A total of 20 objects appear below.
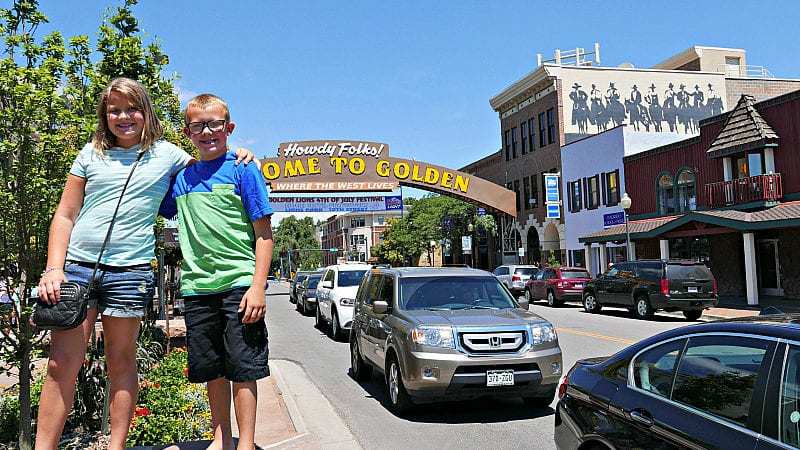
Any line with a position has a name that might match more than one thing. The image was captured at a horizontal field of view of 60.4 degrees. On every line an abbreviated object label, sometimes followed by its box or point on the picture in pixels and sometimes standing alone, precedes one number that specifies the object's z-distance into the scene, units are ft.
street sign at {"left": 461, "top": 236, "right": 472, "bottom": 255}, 152.25
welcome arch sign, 108.88
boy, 12.50
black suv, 63.52
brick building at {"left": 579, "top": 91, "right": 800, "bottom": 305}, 78.12
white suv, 51.24
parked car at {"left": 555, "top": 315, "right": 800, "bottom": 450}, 9.89
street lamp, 83.15
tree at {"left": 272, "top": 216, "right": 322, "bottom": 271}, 389.64
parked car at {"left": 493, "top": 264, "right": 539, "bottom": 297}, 102.94
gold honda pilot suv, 23.34
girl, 11.66
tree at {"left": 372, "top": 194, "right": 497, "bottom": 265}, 175.39
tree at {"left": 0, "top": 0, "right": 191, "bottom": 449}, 15.52
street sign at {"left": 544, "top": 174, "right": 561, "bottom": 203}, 128.98
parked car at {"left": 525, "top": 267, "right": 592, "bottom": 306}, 89.25
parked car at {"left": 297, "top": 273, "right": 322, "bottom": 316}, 77.71
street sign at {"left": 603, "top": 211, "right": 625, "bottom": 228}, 110.52
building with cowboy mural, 135.23
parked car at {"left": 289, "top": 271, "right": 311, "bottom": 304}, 105.93
